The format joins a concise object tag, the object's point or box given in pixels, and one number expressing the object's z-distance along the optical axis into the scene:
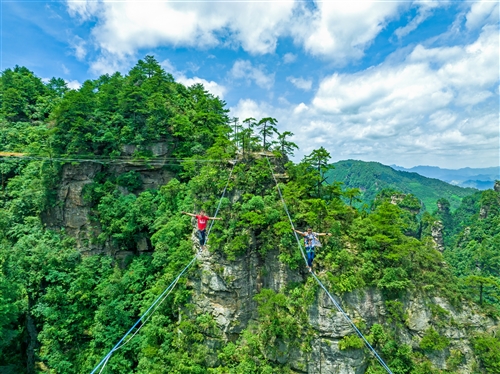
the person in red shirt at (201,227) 12.51
